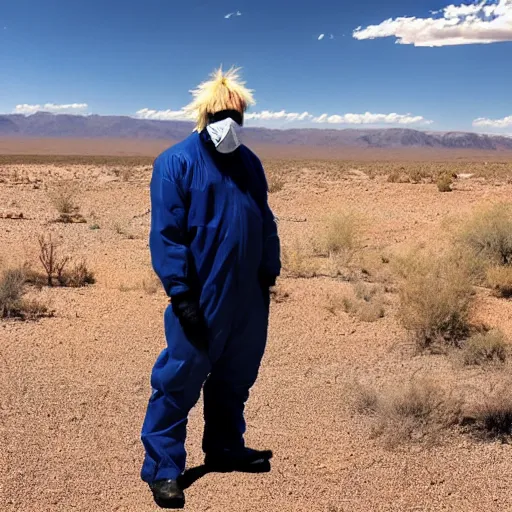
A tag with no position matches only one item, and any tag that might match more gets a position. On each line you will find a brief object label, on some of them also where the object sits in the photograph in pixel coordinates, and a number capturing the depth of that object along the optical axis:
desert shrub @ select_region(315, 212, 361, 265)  10.74
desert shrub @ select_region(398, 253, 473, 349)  6.02
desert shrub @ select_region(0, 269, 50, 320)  6.35
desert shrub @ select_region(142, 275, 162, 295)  7.46
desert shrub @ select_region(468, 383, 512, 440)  4.12
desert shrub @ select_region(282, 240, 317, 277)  8.77
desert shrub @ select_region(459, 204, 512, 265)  9.85
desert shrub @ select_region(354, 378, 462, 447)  4.07
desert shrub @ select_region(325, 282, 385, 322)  6.77
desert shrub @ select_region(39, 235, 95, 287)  7.69
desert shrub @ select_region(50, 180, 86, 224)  14.09
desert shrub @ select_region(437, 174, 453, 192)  18.75
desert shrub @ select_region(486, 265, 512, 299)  8.13
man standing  2.86
